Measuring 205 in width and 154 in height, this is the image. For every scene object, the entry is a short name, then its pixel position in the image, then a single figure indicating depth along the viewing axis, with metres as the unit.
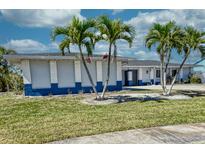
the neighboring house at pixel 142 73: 20.24
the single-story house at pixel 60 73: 11.29
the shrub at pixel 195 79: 22.07
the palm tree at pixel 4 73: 15.49
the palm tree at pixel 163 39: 9.89
